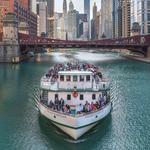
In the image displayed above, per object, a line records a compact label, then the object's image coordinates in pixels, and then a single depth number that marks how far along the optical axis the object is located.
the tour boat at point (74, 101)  16.02
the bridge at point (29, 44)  63.21
